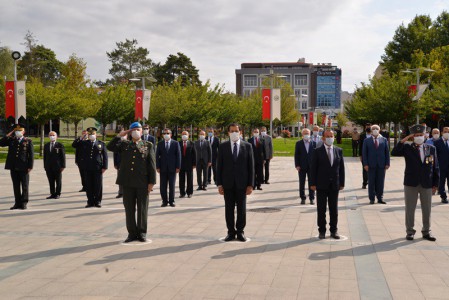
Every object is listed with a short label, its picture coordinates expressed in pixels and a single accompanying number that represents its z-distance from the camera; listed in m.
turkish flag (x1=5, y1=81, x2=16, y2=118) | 21.00
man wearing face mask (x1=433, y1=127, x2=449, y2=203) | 12.62
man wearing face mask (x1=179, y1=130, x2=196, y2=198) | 13.51
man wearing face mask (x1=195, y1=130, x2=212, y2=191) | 14.97
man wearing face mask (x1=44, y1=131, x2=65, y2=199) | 13.46
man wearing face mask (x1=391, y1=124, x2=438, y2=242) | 8.06
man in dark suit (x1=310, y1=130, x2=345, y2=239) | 8.18
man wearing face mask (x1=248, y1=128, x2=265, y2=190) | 15.15
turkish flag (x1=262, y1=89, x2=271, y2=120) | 25.13
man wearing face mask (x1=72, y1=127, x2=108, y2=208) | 11.79
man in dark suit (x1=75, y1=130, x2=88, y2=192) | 12.07
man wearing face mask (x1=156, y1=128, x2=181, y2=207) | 11.95
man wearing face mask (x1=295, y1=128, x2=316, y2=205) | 12.18
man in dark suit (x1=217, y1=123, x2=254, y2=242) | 7.86
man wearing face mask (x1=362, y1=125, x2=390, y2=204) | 12.27
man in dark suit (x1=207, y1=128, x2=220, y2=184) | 16.16
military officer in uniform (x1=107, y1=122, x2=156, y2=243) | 7.81
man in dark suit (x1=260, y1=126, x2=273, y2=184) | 15.87
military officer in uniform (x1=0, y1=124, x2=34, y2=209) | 11.16
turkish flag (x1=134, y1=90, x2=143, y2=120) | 28.39
